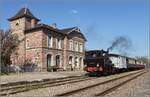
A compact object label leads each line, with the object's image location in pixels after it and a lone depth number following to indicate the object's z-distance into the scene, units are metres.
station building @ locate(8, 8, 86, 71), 22.80
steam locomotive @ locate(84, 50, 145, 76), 14.08
